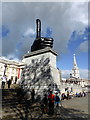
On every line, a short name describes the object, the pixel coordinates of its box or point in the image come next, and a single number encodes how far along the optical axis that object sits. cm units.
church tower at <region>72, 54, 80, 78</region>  6701
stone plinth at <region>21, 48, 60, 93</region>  537
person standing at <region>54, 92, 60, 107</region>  485
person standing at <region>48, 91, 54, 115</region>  461
